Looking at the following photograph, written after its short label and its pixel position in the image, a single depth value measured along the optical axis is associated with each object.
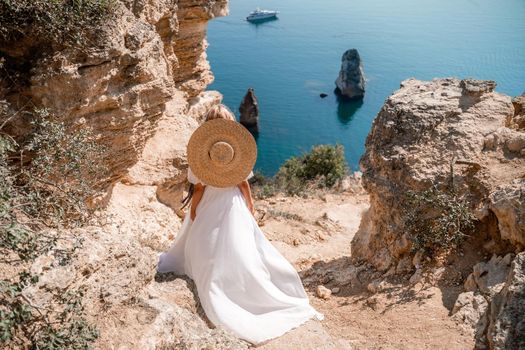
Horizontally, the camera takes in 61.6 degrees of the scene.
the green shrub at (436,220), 5.12
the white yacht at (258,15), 66.75
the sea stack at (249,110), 40.16
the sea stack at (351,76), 49.25
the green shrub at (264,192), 13.30
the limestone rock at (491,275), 4.36
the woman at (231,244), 4.48
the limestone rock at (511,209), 4.46
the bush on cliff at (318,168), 19.59
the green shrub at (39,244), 2.80
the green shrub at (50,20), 4.93
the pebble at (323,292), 5.77
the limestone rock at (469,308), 4.29
